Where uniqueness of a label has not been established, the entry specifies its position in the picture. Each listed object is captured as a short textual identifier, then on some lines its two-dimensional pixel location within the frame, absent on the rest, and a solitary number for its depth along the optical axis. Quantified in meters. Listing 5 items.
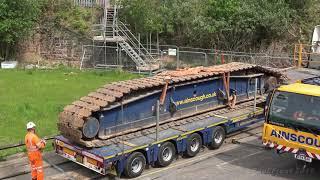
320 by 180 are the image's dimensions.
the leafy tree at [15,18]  29.38
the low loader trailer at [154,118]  11.80
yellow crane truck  11.35
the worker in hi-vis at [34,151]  10.84
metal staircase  30.28
